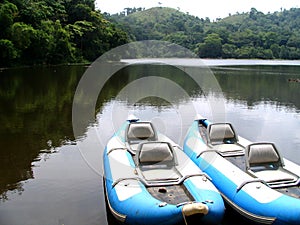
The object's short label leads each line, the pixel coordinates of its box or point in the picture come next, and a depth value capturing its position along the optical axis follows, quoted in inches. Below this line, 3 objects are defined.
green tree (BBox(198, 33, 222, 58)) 3971.5
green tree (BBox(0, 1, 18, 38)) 1518.2
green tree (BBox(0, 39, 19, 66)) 1477.9
